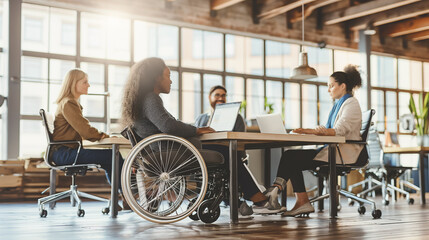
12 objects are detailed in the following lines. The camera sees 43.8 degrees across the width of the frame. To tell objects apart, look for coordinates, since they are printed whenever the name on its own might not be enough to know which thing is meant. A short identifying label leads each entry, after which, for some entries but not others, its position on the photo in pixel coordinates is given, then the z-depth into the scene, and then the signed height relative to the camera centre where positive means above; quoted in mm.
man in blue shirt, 3650 -351
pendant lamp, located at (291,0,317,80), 6191 +773
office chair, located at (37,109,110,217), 3900 -232
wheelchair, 2988 -226
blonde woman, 3846 +27
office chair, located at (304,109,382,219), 3834 -215
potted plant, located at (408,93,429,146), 9891 +273
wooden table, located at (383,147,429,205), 5793 -190
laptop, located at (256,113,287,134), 3588 +88
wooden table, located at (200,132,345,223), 3166 -38
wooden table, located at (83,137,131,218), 3762 -213
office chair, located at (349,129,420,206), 5773 -340
